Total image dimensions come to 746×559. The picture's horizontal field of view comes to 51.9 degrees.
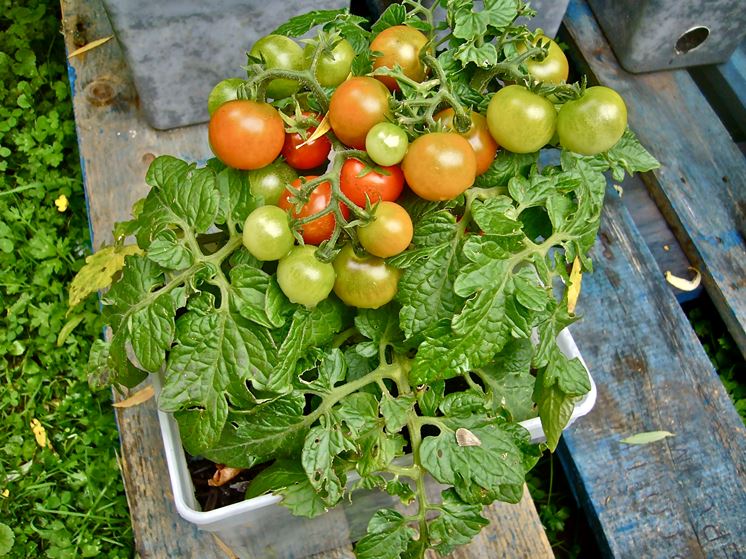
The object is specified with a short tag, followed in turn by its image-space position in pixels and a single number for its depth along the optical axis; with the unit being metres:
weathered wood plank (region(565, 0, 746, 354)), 1.36
